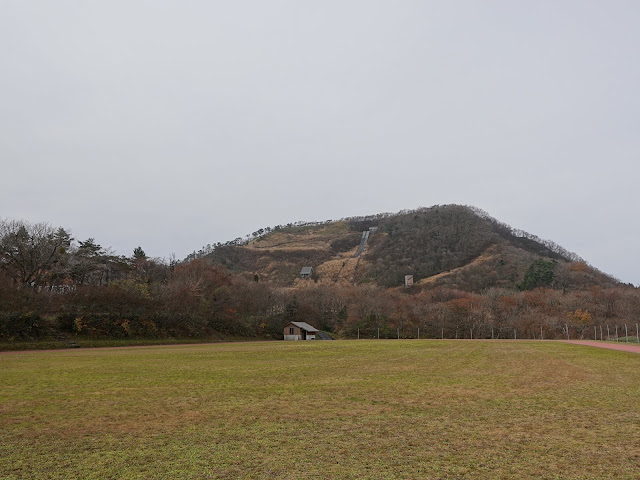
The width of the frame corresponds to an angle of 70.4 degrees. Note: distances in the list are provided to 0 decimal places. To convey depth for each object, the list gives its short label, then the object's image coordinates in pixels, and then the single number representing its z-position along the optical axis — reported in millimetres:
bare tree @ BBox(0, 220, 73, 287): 50375
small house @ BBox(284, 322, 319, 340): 71375
